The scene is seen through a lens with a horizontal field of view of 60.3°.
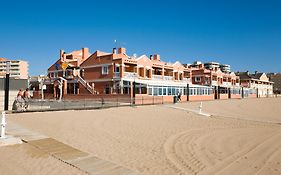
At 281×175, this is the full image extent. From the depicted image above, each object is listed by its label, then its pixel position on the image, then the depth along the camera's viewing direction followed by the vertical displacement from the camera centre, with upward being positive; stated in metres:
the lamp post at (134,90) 30.99 +0.02
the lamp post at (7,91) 19.40 -0.02
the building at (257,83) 79.81 +2.48
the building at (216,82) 54.62 +1.87
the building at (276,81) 129.62 +4.65
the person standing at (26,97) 19.83 -0.55
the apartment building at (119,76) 35.81 +2.41
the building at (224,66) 163.38 +16.39
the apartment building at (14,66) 137.12 +14.12
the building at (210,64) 150.55 +16.45
